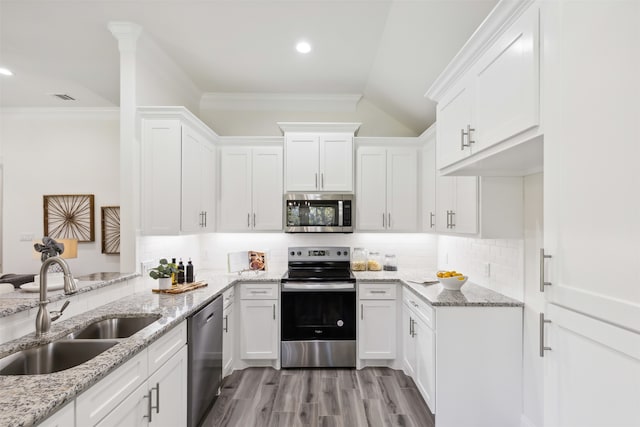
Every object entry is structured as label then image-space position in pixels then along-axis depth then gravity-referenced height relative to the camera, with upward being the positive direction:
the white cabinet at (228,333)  2.83 -1.08
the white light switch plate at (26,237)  4.33 -0.30
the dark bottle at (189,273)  2.84 -0.52
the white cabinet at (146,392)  1.20 -0.80
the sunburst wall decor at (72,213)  4.33 +0.03
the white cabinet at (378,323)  3.15 -1.05
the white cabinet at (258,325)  3.14 -1.08
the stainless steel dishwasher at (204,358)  2.04 -1.02
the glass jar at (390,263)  3.62 -0.52
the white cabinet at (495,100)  1.29 +0.59
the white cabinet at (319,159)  3.46 +0.63
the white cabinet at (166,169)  2.56 +0.39
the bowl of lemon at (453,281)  2.54 -0.51
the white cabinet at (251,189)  3.56 +0.31
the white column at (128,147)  2.47 +0.54
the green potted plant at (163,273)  2.49 -0.46
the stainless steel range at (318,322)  3.13 -1.05
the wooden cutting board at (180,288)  2.49 -0.59
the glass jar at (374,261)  3.59 -0.51
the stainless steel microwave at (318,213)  3.46 +0.05
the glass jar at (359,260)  3.57 -0.48
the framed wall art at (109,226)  4.36 -0.14
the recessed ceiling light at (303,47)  2.77 +1.51
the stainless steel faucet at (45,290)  1.47 -0.35
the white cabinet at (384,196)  3.52 +0.24
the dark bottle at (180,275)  2.80 -0.52
